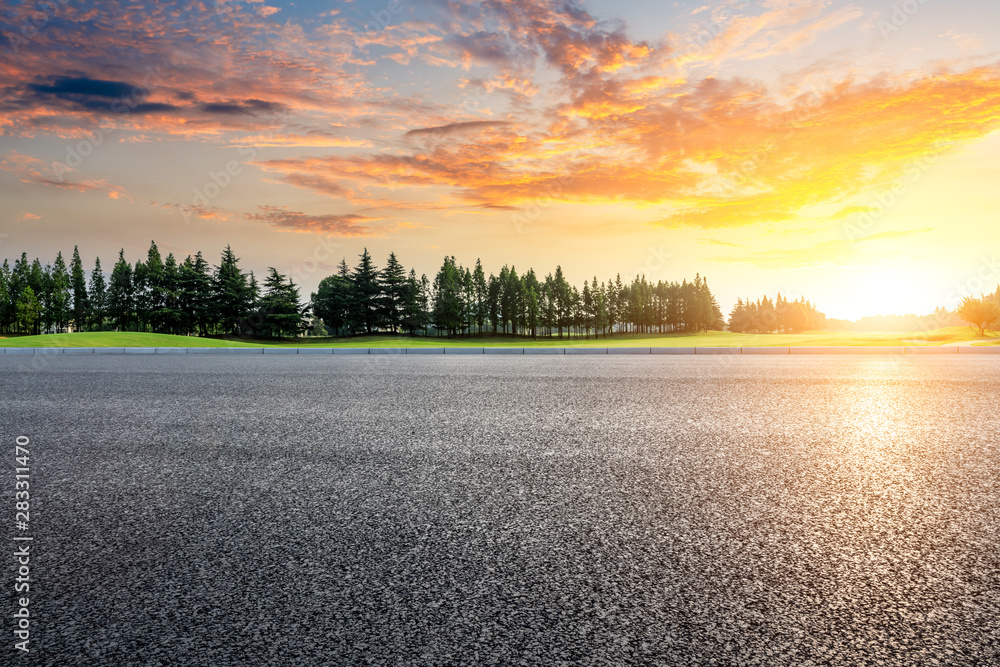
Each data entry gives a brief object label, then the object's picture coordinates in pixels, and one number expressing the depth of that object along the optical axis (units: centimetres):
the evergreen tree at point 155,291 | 7494
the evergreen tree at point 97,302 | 8844
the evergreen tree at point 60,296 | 8794
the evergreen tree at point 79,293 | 8944
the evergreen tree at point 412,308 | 7719
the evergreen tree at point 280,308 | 6938
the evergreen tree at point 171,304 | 7212
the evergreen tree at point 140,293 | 8506
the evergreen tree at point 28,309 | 8412
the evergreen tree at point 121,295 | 8625
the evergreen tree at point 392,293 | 7644
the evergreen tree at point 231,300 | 7119
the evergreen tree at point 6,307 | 8490
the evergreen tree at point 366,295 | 7575
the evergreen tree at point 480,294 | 8806
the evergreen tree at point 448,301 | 8231
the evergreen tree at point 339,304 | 7638
